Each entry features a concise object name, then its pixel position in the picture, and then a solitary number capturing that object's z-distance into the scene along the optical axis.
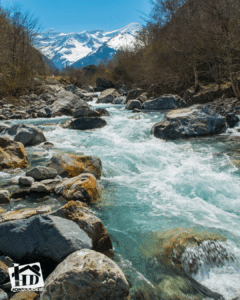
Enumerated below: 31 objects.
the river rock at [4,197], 3.75
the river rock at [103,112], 13.19
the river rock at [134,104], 15.61
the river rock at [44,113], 13.99
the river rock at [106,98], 23.00
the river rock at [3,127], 9.24
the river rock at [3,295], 1.78
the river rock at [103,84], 35.38
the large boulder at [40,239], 2.28
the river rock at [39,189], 4.18
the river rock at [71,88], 32.94
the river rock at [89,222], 2.69
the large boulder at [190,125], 8.38
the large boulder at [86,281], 1.77
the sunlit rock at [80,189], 3.95
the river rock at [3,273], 2.00
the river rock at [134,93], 19.67
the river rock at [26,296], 1.87
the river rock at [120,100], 21.27
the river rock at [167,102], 14.26
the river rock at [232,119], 9.08
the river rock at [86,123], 10.62
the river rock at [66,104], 14.29
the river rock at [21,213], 2.83
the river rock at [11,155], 5.48
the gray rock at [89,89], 36.84
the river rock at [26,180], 4.41
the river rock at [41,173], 4.70
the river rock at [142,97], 17.42
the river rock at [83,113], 12.38
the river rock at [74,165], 5.07
